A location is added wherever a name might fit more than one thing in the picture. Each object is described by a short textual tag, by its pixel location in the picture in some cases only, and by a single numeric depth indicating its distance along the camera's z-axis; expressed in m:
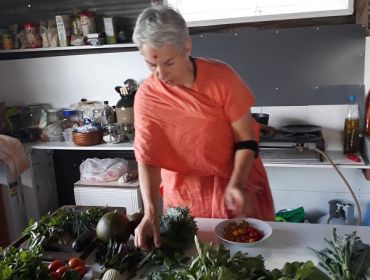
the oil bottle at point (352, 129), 2.42
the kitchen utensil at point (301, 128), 2.41
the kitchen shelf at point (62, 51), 2.75
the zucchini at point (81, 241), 1.26
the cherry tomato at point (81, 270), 1.13
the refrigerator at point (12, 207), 2.66
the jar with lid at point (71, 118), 2.95
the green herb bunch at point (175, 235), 1.16
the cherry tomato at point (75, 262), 1.15
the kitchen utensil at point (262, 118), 2.50
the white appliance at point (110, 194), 2.57
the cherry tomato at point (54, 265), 1.12
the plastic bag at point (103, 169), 2.69
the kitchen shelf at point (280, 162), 2.26
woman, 1.42
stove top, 2.30
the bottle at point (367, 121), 2.43
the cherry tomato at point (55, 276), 1.07
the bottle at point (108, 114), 2.80
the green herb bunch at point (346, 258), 0.97
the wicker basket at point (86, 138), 2.67
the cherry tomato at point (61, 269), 1.09
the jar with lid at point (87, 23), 2.71
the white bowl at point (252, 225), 1.27
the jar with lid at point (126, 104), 2.72
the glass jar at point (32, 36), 2.87
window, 2.29
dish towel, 2.50
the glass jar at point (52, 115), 2.98
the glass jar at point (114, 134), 2.67
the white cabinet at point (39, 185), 2.87
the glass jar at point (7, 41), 2.93
